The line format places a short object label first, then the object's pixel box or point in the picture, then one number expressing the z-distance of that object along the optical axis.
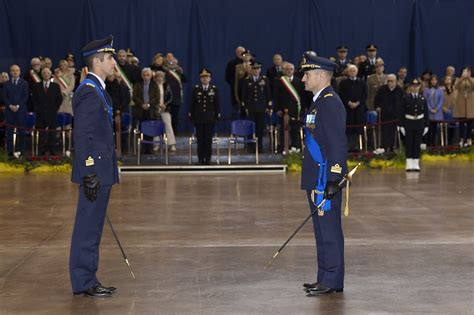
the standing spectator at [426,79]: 23.65
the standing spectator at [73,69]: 22.90
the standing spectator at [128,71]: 22.78
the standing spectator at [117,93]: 21.68
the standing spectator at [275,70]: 23.30
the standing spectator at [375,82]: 22.77
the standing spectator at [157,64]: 22.89
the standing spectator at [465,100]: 23.72
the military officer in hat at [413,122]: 19.45
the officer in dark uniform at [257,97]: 21.71
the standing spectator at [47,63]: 22.79
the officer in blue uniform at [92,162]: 8.07
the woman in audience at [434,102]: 23.17
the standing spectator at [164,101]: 21.39
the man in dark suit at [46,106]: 21.27
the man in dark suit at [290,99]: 21.72
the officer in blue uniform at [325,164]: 8.11
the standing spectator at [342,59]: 23.42
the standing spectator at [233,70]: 23.66
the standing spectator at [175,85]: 22.97
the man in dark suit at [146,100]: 21.36
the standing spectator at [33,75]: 22.47
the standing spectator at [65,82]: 22.28
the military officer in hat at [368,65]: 23.44
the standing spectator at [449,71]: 24.08
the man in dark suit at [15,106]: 21.11
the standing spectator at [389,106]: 21.84
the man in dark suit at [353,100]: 21.73
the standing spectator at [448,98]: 23.81
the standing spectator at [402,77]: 23.57
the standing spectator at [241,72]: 22.40
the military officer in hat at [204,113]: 20.39
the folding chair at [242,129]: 20.91
